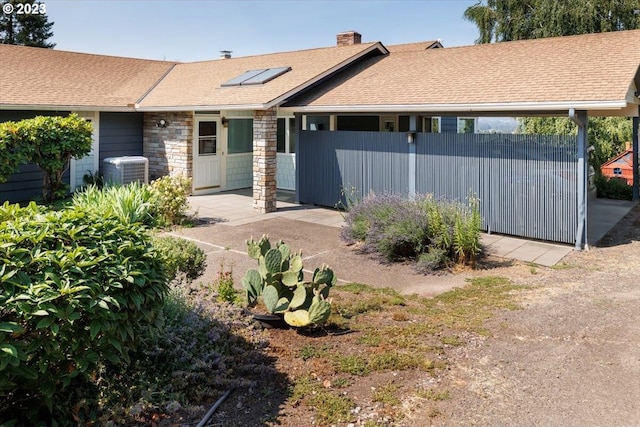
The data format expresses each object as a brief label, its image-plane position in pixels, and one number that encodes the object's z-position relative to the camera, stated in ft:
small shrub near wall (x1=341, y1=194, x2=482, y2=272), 27.07
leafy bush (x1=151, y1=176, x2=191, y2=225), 37.35
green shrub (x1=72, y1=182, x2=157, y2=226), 17.26
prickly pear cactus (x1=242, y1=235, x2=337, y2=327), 17.28
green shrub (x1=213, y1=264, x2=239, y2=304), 19.64
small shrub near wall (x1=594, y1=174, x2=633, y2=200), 50.60
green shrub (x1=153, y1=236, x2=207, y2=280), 19.90
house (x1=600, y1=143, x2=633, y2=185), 54.85
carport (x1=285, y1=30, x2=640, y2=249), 31.30
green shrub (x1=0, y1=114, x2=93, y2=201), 37.01
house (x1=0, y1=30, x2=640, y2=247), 32.53
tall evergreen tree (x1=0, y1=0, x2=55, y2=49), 111.86
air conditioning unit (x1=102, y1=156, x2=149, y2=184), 48.11
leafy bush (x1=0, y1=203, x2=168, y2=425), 9.53
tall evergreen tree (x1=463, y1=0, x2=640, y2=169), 64.59
